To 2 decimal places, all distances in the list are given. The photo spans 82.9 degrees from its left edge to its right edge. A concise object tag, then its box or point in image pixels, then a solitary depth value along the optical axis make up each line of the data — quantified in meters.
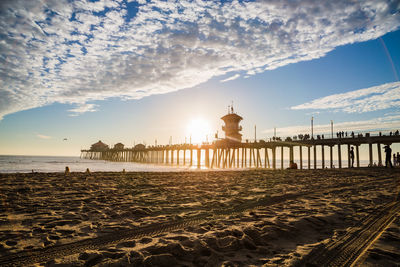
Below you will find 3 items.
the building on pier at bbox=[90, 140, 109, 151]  109.74
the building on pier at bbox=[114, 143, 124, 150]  96.19
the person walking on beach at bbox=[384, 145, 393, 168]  19.34
